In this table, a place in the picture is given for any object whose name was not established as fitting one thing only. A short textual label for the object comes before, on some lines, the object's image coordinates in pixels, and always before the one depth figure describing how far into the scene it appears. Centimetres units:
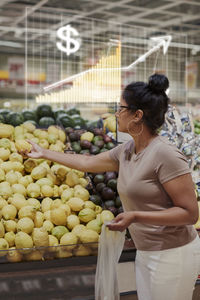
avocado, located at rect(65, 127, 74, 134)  345
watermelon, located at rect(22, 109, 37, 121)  370
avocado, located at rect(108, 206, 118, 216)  267
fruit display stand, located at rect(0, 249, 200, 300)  220
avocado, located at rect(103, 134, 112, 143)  338
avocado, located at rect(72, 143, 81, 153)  323
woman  157
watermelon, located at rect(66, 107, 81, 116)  408
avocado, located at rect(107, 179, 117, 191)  282
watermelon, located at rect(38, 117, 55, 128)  363
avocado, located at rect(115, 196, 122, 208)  275
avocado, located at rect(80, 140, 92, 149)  323
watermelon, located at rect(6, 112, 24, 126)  352
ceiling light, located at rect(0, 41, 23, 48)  1016
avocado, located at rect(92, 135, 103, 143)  335
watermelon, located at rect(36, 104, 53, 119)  377
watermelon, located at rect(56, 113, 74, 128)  367
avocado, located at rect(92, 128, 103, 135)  344
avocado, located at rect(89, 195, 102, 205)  272
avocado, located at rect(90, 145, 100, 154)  319
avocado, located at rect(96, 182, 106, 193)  282
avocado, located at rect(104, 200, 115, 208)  272
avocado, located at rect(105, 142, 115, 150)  330
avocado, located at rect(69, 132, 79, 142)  337
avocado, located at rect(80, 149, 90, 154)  320
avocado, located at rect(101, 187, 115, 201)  276
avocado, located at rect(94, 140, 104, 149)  328
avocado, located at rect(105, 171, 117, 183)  287
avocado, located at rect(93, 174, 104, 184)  288
